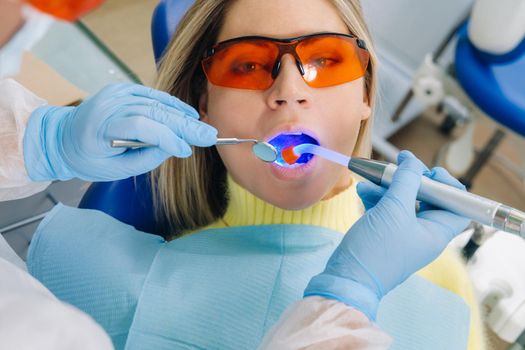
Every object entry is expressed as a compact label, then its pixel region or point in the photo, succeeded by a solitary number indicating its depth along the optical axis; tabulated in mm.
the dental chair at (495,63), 1554
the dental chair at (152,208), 952
